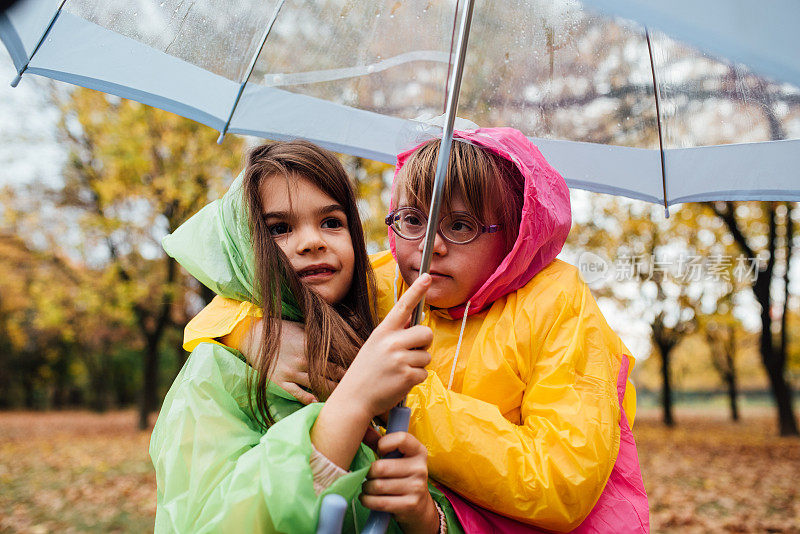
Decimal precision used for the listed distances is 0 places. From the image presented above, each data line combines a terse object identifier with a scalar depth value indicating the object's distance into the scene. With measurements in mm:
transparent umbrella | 1908
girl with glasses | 1479
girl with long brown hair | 1251
